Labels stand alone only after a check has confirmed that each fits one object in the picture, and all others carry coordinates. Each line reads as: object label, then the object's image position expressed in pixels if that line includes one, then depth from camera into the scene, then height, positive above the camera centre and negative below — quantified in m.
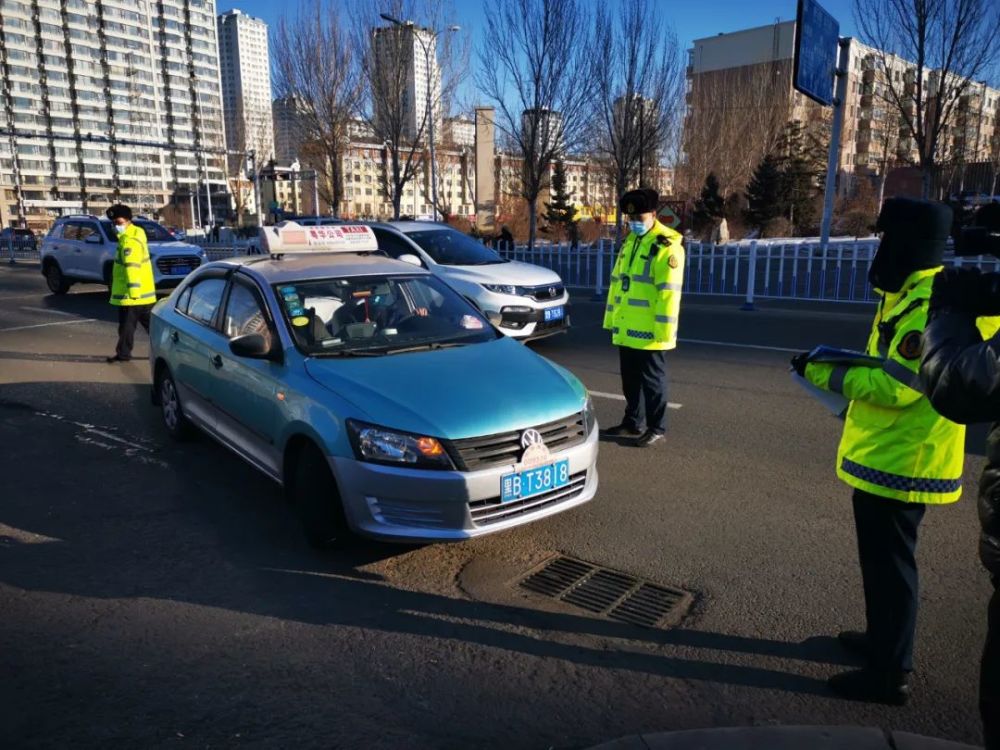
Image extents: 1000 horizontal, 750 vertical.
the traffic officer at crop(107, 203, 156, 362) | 9.29 -0.59
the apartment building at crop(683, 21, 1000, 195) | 26.27 +7.22
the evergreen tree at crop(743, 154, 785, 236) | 41.03 +1.67
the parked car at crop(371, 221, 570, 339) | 9.70 -0.71
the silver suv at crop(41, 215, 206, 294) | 17.14 -0.73
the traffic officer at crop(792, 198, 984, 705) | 2.59 -0.77
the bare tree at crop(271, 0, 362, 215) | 26.44 +4.75
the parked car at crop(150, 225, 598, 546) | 3.78 -0.98
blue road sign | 16.72 +3.96
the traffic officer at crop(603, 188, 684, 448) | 5.77 -0.61
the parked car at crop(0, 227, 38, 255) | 39.26 -1.14
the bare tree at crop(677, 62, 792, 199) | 45.88 +5.27
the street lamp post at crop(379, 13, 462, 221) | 24.42 +5.81
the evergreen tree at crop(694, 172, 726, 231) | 41.59 +0.94
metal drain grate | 3.57 -1.84
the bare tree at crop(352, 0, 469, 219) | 24.81 +4.64
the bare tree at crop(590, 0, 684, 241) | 24.55 +3.87
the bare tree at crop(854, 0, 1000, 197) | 17.11 +3.55
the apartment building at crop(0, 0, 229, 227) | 114.56 +19.93
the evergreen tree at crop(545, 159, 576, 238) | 52.84 +0.99
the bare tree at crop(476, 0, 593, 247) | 21.73 +3.27
